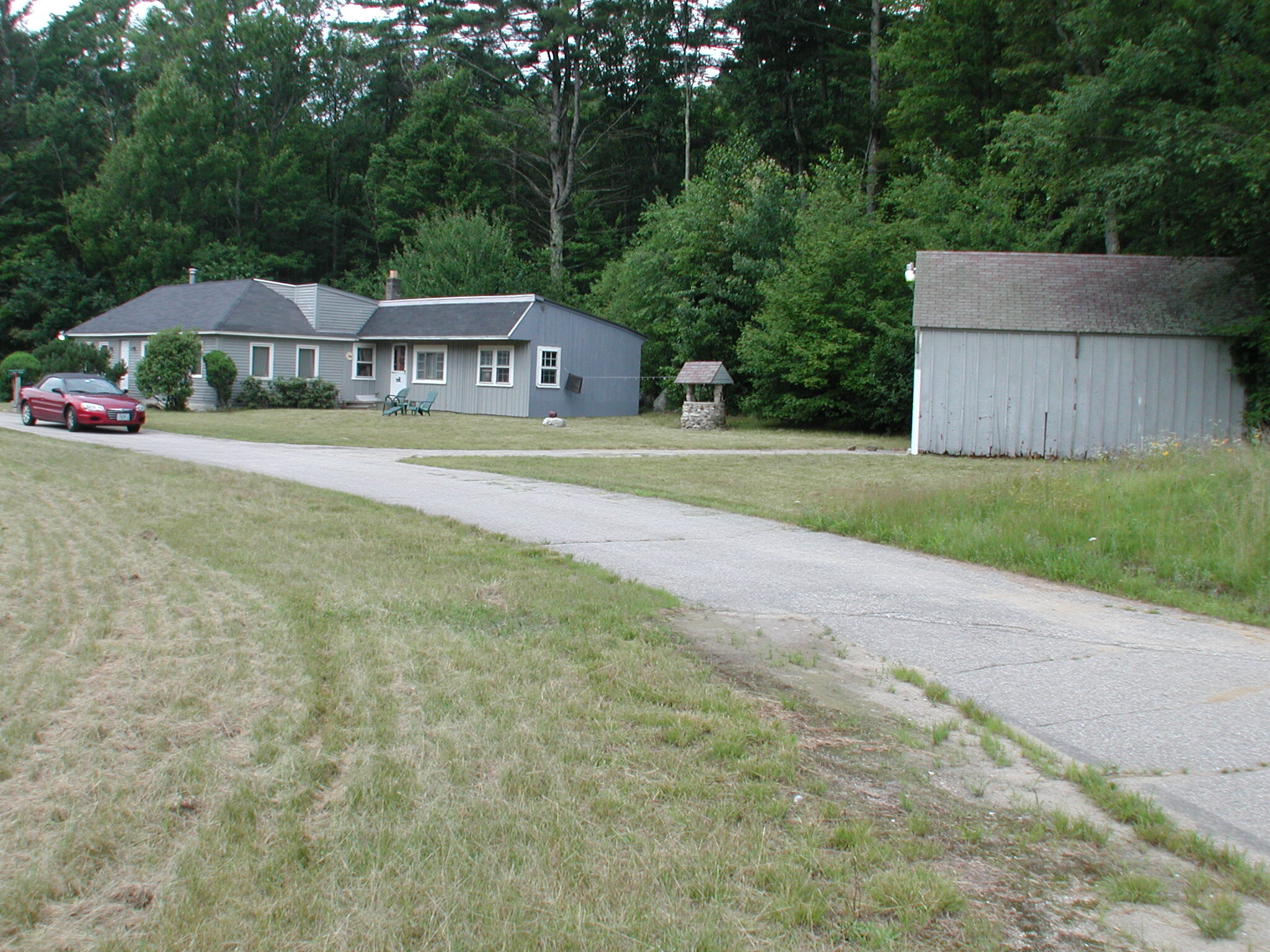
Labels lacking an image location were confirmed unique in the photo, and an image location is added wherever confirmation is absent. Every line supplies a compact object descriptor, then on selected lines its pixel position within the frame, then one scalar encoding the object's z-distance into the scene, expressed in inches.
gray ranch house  1382.9
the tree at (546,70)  2003.0
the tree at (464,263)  1802.4
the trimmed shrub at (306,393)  1424.7
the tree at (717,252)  1381.6
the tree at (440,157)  2095.2
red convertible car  918.4
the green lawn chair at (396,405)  1291.8
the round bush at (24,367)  1427.2
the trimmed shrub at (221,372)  1326.3
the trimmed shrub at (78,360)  1387.8
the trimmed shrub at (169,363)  1270.9
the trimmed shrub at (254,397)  1400.1
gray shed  858.8
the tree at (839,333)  1117.1
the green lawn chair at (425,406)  1322.6
